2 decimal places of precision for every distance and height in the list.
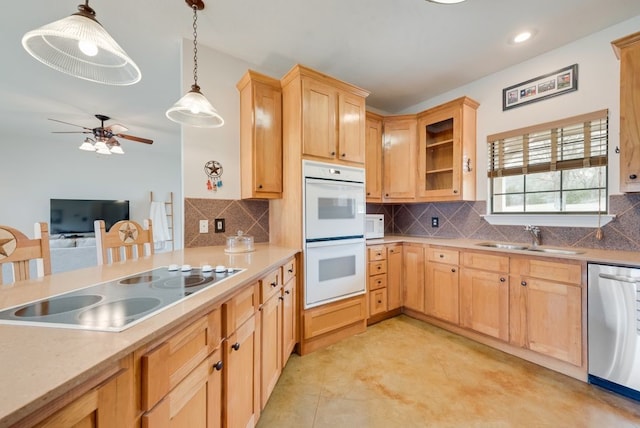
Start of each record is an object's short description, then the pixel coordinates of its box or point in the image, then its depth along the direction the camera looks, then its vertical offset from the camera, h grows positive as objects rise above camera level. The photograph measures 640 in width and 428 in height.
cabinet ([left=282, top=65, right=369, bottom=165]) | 2.19 +0.86
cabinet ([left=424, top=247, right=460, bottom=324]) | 2.54 -0.78
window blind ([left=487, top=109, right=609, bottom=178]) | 2.15 +0.58
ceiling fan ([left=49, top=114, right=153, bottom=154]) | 3.71 +1.10
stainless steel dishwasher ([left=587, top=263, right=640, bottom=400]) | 1.61 -0.77
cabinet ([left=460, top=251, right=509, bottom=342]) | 2.20 -0.76
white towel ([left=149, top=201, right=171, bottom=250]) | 6.04 -0.24
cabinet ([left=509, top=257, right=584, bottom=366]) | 1.84 -0.75
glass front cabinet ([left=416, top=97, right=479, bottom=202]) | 2.78 +0.67
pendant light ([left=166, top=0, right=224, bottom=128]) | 1.58 +0.68
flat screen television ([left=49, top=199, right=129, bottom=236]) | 5.22 -0.03
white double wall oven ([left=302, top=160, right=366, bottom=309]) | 2.18 -0.19
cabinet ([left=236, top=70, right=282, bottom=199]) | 2.25 +0.68
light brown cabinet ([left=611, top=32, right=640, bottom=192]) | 1.73 +0.66
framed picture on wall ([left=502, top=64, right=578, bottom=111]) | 2.28 +1.15
